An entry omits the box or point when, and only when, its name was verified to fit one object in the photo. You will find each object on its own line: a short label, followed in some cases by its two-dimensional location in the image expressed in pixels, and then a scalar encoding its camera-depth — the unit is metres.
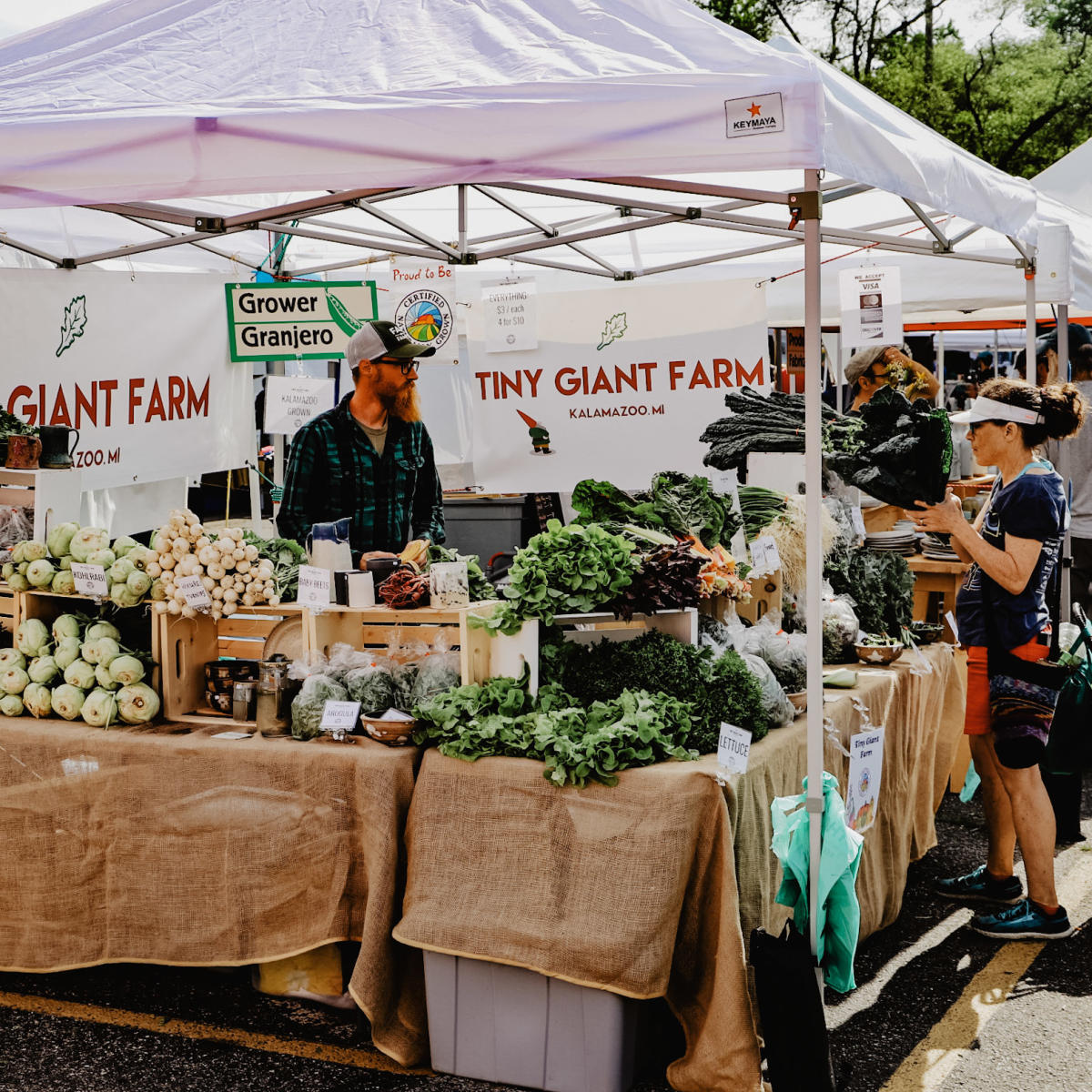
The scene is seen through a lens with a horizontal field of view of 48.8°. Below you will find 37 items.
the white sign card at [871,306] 5.74
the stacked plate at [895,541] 5.40
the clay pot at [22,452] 4.56
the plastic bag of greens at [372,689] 3.64
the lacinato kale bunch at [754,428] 4.83
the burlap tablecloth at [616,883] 3.16
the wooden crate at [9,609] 4.22
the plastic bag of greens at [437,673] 3.67
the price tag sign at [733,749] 3.26
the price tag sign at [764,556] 4.52
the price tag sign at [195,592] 3.91
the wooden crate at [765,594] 4.67
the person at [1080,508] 7.02
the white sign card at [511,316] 7.66
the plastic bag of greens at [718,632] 3.88
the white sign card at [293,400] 6.79
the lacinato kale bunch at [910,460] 3.87
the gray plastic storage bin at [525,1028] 3.22
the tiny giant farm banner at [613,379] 7.69
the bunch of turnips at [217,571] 3.93
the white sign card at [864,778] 3.80
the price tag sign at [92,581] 4.05
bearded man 5.00
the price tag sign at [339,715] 3.62
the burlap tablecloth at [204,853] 3.48
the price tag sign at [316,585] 3.87
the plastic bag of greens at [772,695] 3.67
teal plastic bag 3.15
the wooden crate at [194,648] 3.98
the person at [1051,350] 6.91
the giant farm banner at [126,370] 6.03
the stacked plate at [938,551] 5.96
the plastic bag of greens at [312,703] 3.69
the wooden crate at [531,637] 3.63
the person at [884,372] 6.51
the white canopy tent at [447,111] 2.85
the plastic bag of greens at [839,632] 4.62
